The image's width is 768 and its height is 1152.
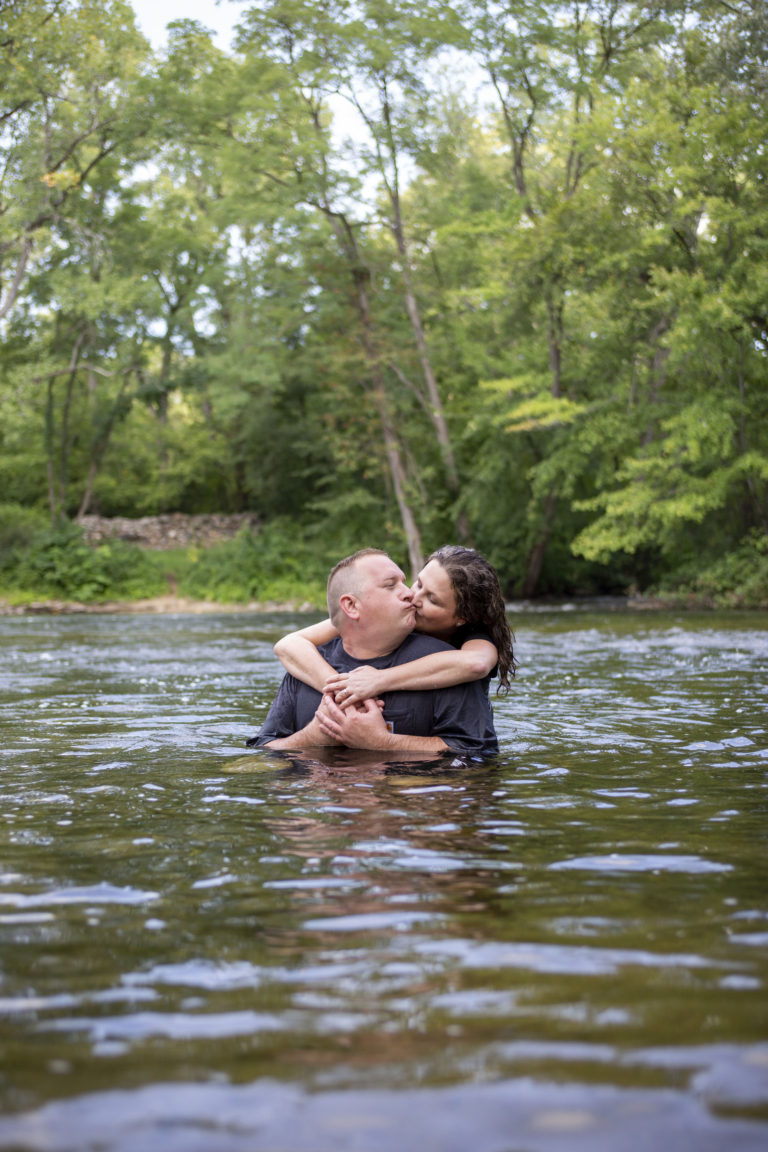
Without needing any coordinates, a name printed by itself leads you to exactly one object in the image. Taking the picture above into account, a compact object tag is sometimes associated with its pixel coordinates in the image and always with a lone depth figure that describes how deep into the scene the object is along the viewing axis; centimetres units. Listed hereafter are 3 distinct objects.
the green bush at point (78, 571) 3397
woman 613
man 614
